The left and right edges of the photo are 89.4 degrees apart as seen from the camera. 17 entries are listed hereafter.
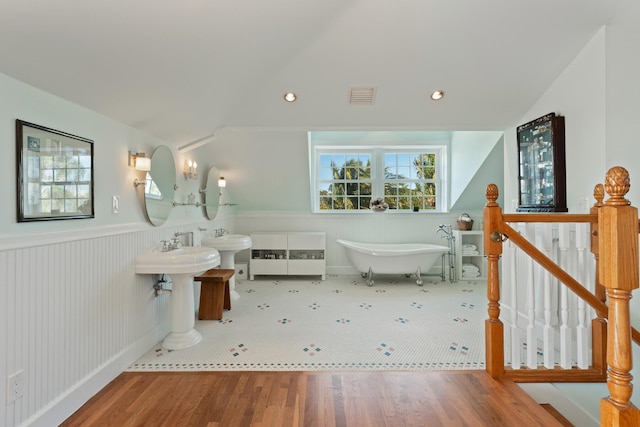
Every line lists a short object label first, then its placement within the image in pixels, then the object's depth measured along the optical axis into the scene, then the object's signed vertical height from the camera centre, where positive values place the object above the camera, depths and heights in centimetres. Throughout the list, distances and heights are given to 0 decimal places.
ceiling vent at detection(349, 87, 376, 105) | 285 +108
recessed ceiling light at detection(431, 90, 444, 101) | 287 +107
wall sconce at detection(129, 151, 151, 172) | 252 +43
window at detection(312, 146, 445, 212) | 555 +64
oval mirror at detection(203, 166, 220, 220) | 412 +28
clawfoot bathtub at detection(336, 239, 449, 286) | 455 -64
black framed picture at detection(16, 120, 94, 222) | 158 +23
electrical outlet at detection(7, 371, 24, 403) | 150 -80
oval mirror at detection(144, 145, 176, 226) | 275 +27
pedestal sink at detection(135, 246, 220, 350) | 247 -44
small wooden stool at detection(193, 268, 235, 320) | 333 -82
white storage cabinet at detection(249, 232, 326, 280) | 504 -61
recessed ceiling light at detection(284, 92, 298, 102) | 291 +108
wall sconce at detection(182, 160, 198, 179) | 351 +51
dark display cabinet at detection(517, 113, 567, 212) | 259 +42
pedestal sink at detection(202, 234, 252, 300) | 386 -37
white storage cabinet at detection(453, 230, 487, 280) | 497 -60
